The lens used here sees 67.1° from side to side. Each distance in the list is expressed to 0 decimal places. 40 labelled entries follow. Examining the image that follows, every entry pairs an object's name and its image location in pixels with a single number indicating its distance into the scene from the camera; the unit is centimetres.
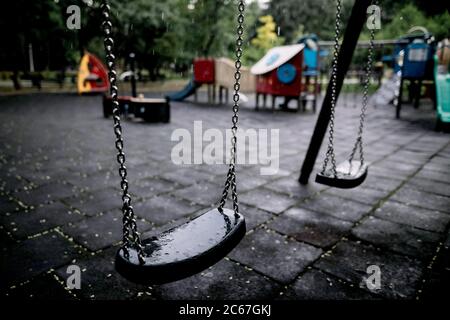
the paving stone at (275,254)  223
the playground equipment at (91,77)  1400
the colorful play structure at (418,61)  901
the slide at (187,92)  1313
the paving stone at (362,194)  344
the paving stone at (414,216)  287
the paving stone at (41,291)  193
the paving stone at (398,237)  248
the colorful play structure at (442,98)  699
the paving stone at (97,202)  316
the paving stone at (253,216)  290
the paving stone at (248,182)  384
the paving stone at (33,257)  215
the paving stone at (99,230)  256
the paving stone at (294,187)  363
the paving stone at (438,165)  446
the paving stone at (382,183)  378
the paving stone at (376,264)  204
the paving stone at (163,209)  301
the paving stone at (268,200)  326
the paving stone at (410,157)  488
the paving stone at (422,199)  325
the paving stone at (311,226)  266
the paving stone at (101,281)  197
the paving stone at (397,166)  439
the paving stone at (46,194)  335
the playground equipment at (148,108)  815
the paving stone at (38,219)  273
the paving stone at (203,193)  343
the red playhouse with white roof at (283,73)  939
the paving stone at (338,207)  309
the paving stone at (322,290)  196
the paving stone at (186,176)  403
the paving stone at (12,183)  368
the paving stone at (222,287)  197
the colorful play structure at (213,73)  1227
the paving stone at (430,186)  366
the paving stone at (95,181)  376
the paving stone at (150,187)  361
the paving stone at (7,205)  310
